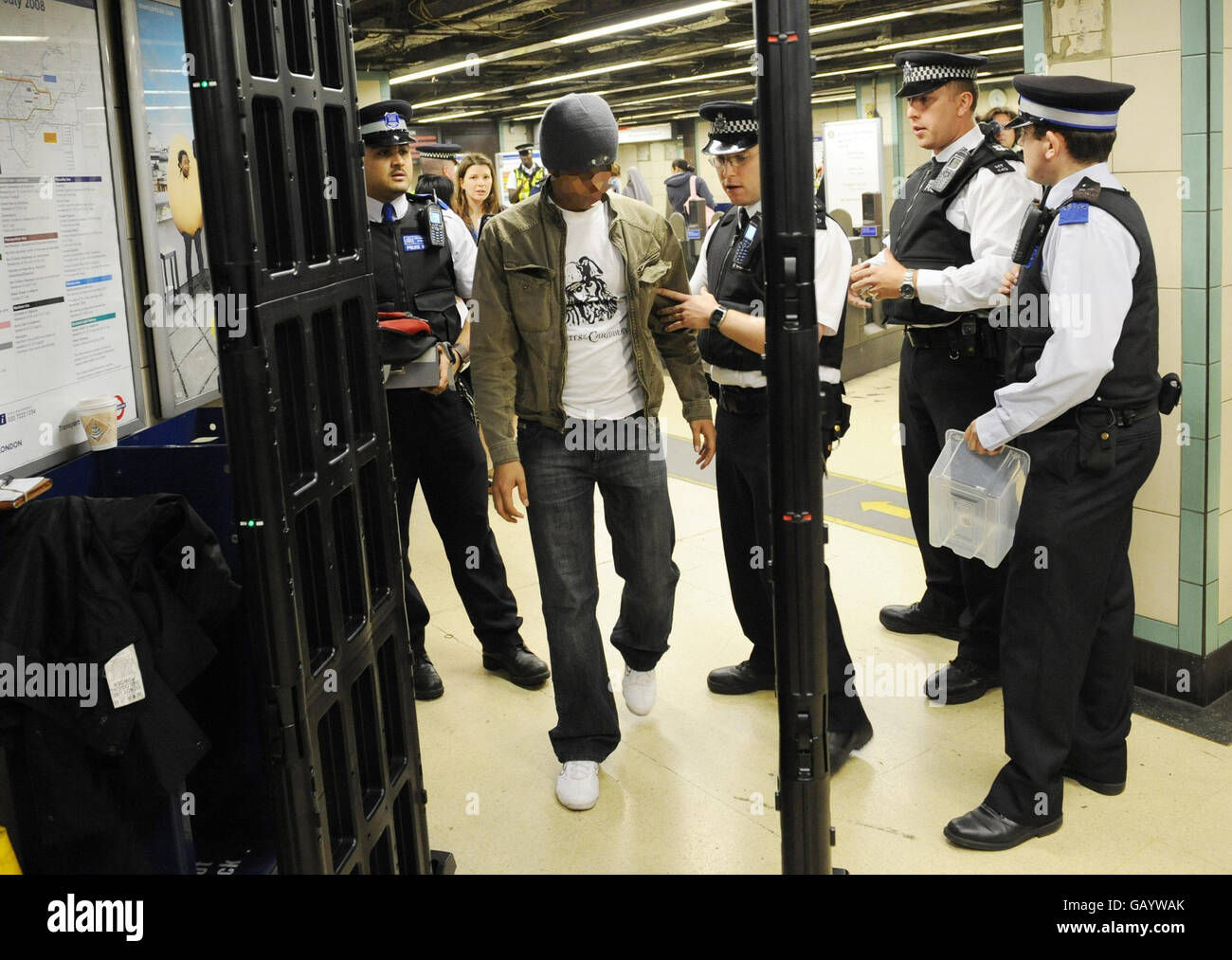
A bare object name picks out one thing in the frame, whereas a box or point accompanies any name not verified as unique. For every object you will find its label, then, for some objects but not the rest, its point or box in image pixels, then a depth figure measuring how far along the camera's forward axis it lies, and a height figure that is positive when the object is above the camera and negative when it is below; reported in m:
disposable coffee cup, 2.56 -0.23
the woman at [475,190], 5.83 +0.60
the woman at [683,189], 14.44 +1.38
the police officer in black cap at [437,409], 3.30 -0.32
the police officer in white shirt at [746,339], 2.82 -0.14
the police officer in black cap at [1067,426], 2.39 -0.36
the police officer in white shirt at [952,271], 3.10 +0.02
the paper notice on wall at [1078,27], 3.12 +0.70
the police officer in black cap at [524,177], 10.43 +1.43
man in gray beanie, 2.67 -0.24
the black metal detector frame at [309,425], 1.46 -0.17
